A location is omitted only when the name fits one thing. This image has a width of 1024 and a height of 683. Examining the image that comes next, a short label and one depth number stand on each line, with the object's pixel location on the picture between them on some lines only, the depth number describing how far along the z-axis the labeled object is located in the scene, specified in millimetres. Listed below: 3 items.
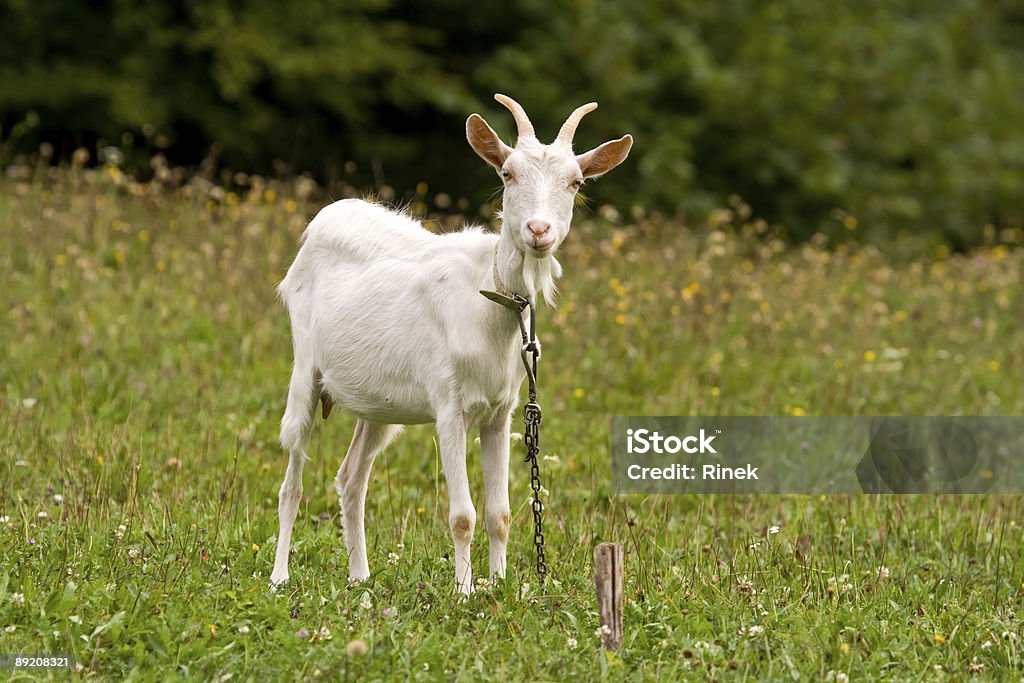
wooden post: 8617
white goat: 9297
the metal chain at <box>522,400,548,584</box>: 9867
